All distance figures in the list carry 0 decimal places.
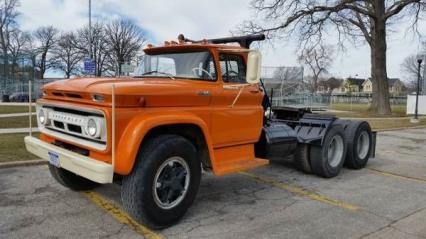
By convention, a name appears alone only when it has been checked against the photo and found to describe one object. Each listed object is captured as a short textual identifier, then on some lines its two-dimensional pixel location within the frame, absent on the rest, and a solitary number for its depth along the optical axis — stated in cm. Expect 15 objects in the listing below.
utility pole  2775
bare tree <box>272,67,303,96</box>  2406
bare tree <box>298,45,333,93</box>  7798
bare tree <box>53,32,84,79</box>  6759
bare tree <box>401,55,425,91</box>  9750
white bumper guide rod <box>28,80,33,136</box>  582
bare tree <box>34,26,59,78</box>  7100
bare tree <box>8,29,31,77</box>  6650
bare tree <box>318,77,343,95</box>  10152
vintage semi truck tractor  447
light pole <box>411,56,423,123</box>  2328
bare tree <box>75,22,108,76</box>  5222
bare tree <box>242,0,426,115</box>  2705
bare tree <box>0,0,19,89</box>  6494
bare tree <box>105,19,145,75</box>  5097
